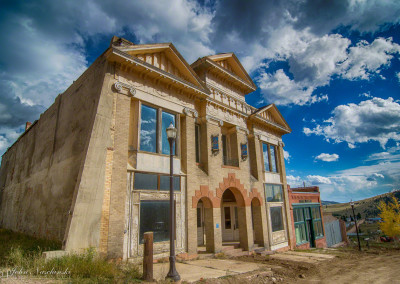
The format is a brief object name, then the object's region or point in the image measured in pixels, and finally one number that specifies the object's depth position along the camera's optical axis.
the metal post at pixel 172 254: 7.33
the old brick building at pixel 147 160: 9.56
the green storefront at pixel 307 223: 21.59
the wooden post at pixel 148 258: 7.25
